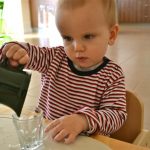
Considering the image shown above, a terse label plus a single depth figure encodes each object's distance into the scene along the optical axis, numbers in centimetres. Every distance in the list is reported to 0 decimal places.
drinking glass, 56
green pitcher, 58
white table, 56
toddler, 65
